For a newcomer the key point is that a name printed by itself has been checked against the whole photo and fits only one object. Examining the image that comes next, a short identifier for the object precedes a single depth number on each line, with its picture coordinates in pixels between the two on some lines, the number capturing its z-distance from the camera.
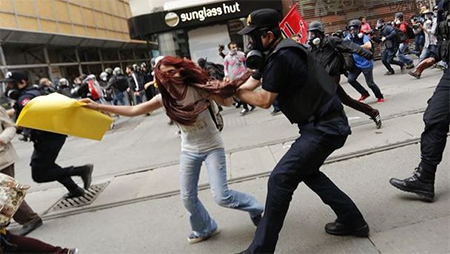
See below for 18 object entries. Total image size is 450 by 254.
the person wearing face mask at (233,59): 9.00
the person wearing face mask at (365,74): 7.61
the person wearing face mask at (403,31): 11.55
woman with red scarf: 3.00
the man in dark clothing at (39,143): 4.64
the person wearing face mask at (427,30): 9.75
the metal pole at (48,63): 18.31
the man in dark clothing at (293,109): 2.63
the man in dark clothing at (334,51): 6.08
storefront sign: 15.88
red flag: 6.54
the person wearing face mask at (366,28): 11.89
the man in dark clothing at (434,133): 3.20
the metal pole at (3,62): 14.89
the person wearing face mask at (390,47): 10.97
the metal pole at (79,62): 21.41
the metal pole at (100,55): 25.00
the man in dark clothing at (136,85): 14.94
